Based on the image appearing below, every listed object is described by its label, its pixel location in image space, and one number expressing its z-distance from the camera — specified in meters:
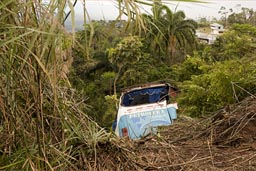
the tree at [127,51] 19.55
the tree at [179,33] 21.73
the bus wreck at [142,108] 6.47
